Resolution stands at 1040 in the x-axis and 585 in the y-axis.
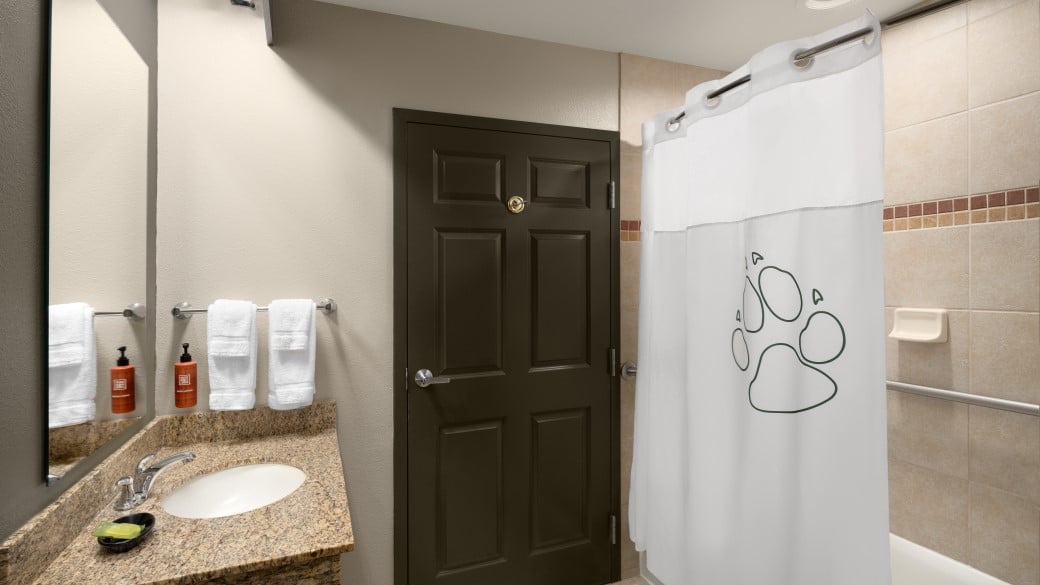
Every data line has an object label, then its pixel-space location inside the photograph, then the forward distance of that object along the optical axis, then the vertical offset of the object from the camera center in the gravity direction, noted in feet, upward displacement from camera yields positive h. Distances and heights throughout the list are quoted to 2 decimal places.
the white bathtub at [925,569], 5.28 -3.15
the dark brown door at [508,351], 6.53 -0.79
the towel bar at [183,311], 5.53 -0.14
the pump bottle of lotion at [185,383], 5.38 -0.96
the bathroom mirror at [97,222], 3.69 +0.68
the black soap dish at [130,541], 3.42 -1.74
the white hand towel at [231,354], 5.49 -0.64
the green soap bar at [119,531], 3.44 -1.69
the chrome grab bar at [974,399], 4.42 -1.07
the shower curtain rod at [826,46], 3.47 +1.96
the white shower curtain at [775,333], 3.50 -0.33
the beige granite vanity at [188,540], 3.18 -1.81
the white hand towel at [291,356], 5.66 -0.69
